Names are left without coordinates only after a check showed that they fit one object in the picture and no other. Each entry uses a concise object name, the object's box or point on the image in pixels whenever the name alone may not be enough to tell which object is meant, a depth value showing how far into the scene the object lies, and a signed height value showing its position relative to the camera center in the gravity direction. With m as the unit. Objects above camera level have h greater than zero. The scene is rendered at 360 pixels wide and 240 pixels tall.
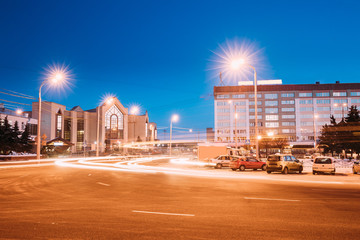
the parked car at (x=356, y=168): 24.33 -2.32
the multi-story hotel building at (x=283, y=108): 116.69 +11.65
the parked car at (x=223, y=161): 32.19 -2.39
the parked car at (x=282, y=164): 24.44 -2.04
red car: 28.52 -2.38
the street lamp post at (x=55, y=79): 33.21 +6.50
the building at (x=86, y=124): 86.88 +4.36
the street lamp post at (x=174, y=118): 67.45 +4.35
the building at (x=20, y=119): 68.96 +4.43
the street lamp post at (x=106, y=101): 101.56 +12.06
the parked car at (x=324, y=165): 23.36 -2.04
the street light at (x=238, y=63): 28.66 +7.02
